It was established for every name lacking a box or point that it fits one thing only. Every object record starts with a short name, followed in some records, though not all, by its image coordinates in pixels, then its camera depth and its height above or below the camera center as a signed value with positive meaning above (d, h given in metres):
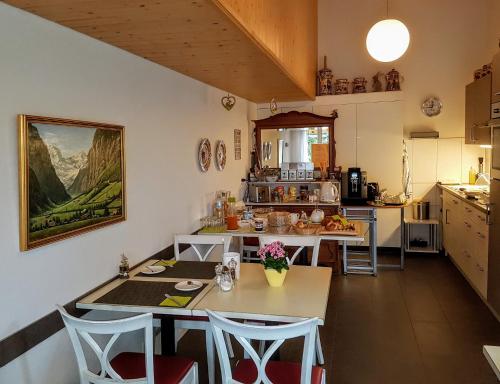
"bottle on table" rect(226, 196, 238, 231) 3.86 -0.39
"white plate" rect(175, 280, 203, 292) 2.34 -0.62
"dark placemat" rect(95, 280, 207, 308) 2.18 -0.64
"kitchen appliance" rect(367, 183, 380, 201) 5.53 -0.24
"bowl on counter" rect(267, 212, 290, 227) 3.81 -0.41
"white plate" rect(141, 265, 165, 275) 2.67 -0.60
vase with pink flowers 2.36 -0.50
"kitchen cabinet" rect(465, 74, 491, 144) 4.46 +0.68
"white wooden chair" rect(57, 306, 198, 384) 1.70 -0.86
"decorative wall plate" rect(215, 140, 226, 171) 4.34 +0.18
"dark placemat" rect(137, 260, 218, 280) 2.62 -0.61
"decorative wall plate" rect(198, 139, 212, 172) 3.87 +0.17
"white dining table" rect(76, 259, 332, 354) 2.04 -0.64
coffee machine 5.45 -0.19
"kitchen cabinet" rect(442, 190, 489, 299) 3.92 -0.70
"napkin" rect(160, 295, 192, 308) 2.12 -0.64
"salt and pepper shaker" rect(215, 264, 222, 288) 2.37 -0.56
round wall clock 5.79 +0.89
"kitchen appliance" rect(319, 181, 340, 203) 5.09 -0.24
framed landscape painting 1.83 -0.02
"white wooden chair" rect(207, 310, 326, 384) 1.64 -0.73
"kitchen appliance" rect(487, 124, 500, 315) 3.48 -0.45
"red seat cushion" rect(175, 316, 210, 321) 2.46 -0.83
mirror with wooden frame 5.70 +0.44
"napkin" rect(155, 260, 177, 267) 2.85 -0.60
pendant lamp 4.20 +1.30
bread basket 3.62 -0.49
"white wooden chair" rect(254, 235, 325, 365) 2.95 -0.50
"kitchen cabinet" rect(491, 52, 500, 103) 3.70 +0.82
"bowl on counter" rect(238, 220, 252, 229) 4.01 -0.48
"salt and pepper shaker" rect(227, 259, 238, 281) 2.51 -0.54
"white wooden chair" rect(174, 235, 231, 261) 3.16 -0.50
